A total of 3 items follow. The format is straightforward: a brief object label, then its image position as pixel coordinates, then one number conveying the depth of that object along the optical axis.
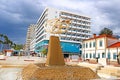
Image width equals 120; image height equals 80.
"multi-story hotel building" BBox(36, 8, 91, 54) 35.19
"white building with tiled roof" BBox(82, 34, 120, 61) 19.40
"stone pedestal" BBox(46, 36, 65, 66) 7.67
